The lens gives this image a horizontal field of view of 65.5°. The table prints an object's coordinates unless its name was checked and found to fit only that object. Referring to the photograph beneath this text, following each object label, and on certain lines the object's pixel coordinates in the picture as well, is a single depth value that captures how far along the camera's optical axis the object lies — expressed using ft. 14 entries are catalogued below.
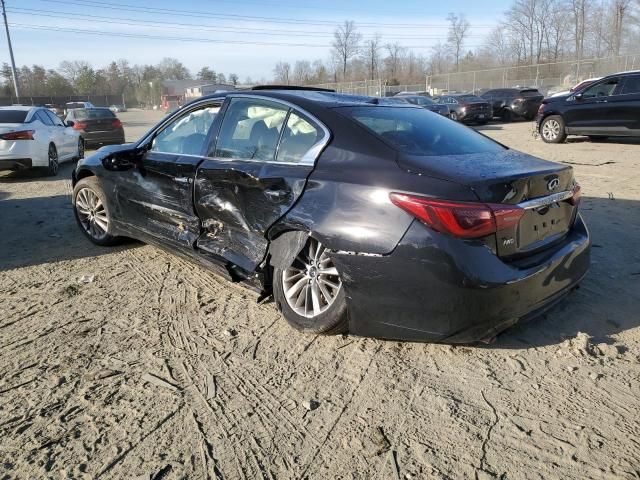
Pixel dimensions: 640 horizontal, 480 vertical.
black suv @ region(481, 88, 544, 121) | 75.20
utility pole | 131.34
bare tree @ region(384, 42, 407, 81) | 260.42
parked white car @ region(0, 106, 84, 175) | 30.35
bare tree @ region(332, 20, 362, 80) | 245.45
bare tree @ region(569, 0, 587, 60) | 205.05
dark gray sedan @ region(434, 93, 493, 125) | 68.85
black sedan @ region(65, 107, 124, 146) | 51.39
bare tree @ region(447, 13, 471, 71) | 254.27
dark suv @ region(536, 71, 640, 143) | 37.81
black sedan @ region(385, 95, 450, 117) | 66.64
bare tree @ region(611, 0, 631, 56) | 183.01
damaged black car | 8.62
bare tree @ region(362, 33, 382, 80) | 256.32
